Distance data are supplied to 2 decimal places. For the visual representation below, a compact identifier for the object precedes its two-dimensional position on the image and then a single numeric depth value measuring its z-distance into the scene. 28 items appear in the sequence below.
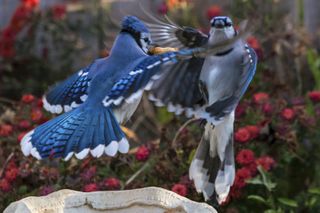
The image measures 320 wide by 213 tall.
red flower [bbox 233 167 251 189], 5.11
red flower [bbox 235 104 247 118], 5.87
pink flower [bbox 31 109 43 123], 5.80
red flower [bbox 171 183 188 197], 4.87
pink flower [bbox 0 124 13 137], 5.85
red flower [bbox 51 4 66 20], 9.15
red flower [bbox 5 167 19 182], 5.08
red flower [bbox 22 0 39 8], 8.79
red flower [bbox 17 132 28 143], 5.56
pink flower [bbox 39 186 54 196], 4.89
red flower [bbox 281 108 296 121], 5.64
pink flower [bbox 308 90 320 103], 6.14
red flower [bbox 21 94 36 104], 6.04
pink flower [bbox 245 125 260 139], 5.43
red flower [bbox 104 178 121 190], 5.07
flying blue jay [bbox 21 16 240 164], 3.62
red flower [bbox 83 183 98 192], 4.89
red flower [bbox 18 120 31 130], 5.91
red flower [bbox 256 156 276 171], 5.31
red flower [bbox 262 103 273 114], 5.79
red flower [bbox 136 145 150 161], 5.48
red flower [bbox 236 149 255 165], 5.21
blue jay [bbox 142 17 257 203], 3.75
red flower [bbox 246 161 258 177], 5.24
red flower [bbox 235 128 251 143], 5.30
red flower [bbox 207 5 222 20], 8.39
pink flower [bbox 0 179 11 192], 4.97
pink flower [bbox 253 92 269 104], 5.94
